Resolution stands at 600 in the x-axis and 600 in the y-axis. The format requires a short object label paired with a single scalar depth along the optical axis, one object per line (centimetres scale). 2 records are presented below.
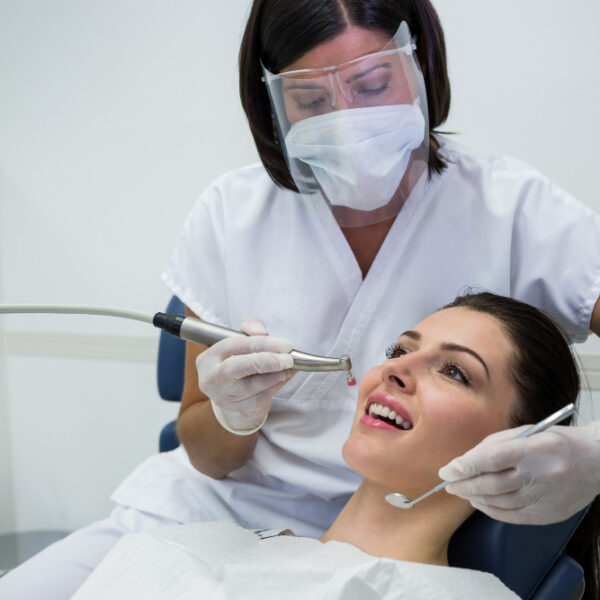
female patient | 115
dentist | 125
